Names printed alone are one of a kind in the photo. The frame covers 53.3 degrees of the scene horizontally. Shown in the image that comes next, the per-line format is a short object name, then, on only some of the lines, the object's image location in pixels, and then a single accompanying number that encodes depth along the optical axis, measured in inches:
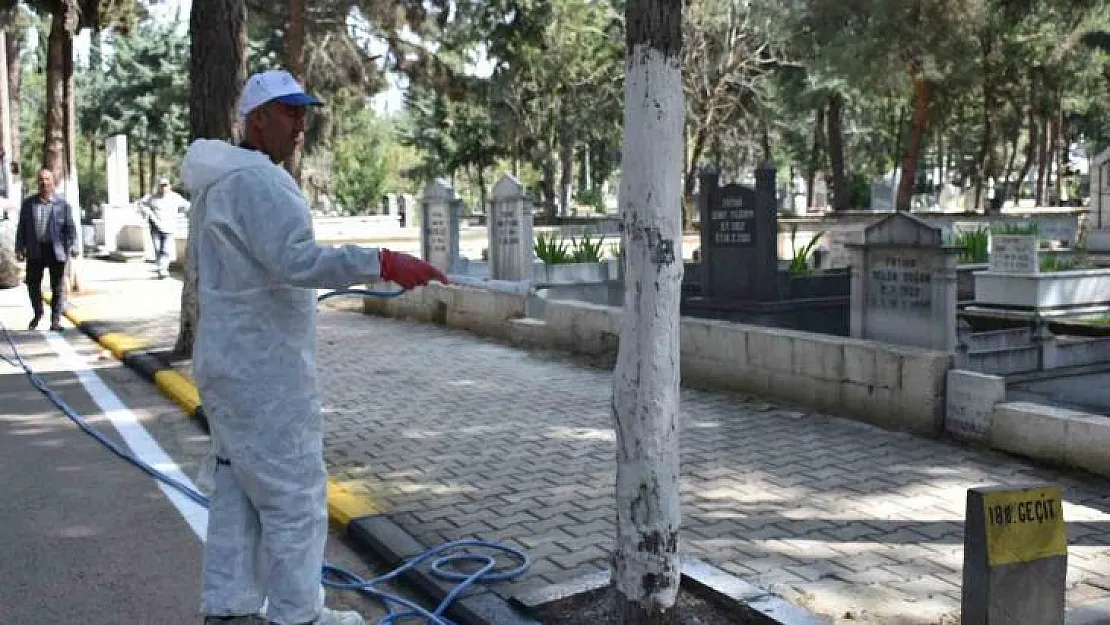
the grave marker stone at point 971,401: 269.9
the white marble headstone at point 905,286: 327.9
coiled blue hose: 179.5
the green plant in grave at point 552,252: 612.4
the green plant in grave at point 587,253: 613.6
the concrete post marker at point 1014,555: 140.0
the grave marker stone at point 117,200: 1320.1
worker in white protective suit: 138.3
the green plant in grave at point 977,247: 624.7
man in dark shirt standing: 547.5
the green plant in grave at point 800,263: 529.0
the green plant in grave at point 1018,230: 612.1
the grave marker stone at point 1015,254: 502.6
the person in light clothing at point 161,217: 877.8
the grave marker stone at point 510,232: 540.7
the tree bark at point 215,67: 418.9
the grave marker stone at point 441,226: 600.4
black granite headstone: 463.2
